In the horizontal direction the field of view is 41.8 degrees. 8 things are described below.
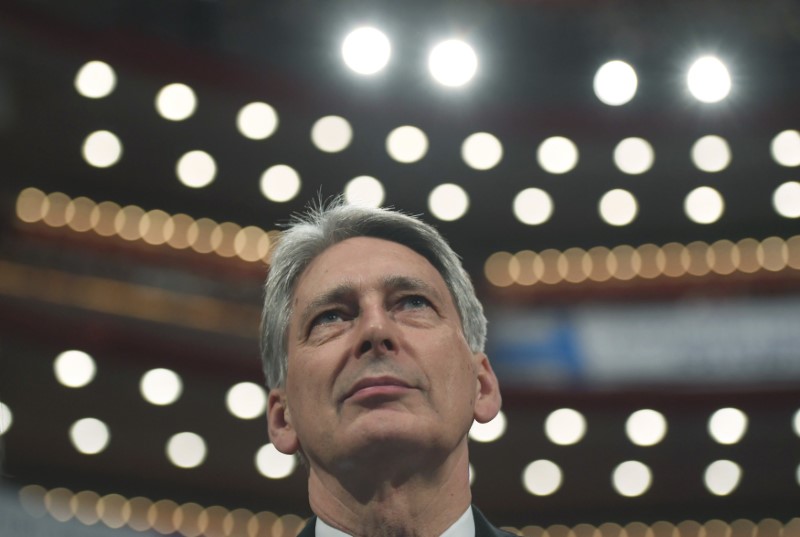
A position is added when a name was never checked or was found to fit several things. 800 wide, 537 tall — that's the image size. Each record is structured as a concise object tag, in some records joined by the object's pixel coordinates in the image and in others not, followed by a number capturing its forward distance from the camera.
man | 2.34
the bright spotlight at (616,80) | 13.96
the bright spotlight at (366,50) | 12.54
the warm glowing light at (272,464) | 16.12
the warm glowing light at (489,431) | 16.31
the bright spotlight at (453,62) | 12.90
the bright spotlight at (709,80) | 12.24
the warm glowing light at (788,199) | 15.83
